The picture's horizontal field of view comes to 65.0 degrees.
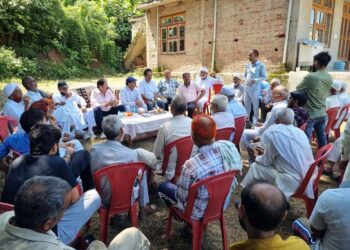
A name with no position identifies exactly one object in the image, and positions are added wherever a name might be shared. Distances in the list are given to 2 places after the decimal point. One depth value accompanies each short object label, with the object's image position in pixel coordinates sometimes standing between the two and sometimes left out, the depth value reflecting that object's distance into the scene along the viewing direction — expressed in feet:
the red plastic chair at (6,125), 13.14
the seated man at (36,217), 4.16
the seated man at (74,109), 17.47
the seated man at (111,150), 8.41
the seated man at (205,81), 23.45
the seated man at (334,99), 15.75
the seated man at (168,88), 23.00
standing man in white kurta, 20.54
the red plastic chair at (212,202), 7.03
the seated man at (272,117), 12.39
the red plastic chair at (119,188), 7.61
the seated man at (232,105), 14.82
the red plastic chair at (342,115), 15.93
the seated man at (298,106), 11.96
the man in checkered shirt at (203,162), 7.20
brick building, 31.78
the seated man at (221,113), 12.10
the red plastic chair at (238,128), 13.50
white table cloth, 15.64
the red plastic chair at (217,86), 25.46
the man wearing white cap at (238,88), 22.21
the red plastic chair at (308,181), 8.55
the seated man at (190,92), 21.68
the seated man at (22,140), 8.83
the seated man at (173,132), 10.02
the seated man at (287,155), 8.64
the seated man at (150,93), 21.76
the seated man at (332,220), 5.01
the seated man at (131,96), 20.18
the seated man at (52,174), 6.40
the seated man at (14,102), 14.39
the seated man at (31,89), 16.14
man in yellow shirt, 4.18
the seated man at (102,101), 19.44
